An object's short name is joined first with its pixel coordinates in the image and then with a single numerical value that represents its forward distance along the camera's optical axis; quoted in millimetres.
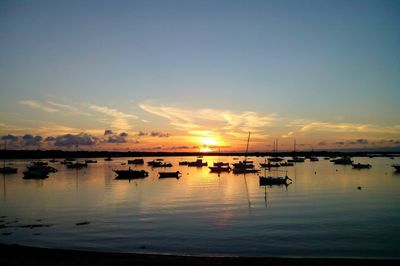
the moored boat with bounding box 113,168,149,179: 84125
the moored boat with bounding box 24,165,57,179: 84562
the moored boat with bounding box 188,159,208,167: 142875
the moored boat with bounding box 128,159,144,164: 166662
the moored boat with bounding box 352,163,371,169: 117700
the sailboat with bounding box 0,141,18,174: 99375
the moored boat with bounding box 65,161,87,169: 127312
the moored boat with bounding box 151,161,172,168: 132650
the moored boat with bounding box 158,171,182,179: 86825
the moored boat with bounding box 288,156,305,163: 166462
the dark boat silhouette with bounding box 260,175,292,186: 67625
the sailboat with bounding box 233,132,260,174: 101062
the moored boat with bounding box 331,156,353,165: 144875
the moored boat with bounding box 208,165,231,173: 106200
